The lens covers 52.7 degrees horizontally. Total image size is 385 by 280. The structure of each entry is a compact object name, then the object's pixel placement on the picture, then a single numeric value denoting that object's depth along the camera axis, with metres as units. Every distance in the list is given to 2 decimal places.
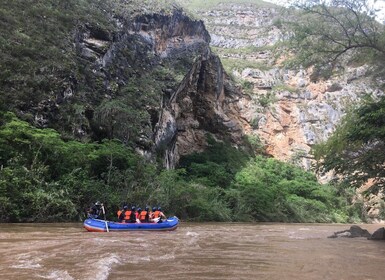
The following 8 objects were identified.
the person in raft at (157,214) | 17.01
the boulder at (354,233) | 16.79
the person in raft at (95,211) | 15.89
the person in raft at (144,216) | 16.42
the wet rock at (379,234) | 14.95
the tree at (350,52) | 12.44
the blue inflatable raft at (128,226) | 14.33
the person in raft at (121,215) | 16.19
